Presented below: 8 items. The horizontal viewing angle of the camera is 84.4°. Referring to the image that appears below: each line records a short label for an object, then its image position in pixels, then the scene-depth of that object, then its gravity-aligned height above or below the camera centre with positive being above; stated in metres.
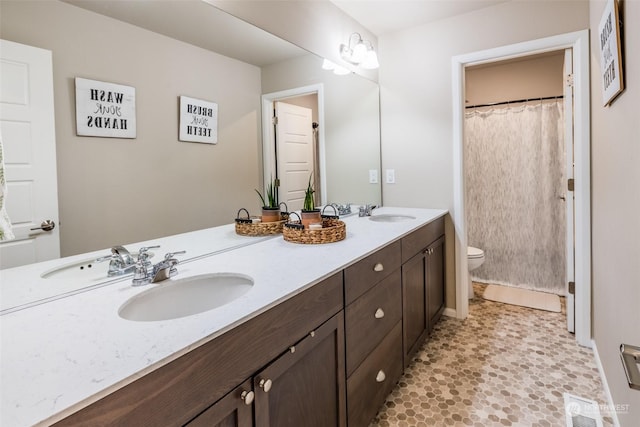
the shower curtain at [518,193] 3.15 +0.04
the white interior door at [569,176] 2.31 +0.14
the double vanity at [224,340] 0.63 -0.31
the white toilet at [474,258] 2.96 -0.50
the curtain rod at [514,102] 3.16 +0.91
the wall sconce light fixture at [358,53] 2.54 +1.08
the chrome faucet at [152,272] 1.14 -0.22
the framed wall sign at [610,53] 1.33 +0.59
